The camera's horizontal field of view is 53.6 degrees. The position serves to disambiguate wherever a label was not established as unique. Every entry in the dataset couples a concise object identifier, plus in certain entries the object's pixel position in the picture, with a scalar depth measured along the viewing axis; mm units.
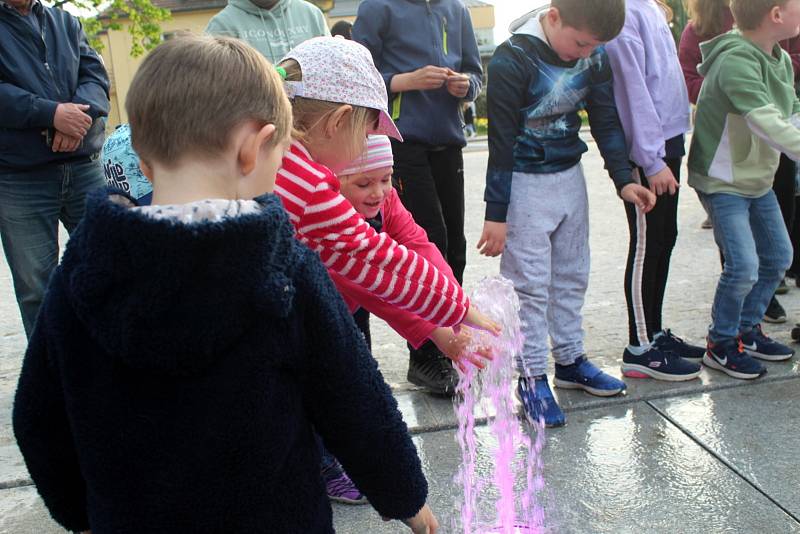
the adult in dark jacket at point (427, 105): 3541
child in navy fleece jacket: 1182
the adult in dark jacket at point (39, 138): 3365
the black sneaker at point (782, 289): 4883
